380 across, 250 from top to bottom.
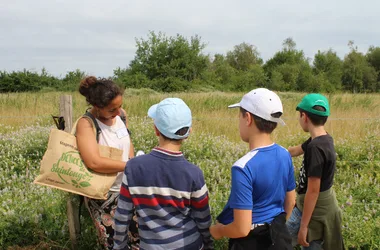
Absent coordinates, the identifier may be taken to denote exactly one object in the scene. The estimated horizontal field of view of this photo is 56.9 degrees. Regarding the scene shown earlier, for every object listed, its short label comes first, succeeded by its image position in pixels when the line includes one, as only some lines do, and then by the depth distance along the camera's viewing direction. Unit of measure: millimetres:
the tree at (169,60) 40188
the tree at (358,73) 56125
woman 2465
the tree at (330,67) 57000
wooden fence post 3133
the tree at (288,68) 54094
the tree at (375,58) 59500
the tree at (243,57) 67125
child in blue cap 1933
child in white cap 1855
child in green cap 2457
